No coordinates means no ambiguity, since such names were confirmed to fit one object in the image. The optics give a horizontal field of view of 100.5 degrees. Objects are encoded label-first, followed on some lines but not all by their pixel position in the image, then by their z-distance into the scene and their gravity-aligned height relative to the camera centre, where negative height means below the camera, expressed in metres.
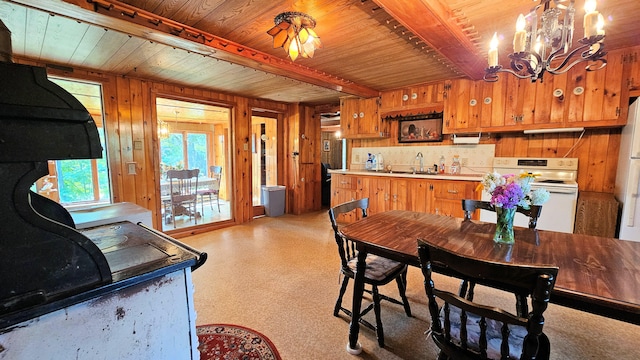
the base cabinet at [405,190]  3.48 -0.53
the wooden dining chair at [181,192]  4.55 -0.73
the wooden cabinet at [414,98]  3.86 +0.86
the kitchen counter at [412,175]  3.39 -0.30
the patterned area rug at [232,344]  1.68 -1.26
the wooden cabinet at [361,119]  4.49 +0.61
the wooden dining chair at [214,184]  5.40 -0.68
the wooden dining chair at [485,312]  0.90 -0.58
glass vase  1.46 -0.40
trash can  5.22 -0.91
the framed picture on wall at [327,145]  7.62 +0.25
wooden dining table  0.97 -0.49
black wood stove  0.67 -0.16
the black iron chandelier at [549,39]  1.36 +0.66
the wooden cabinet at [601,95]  2.70 +0.62
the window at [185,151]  6.46 +0.05
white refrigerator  2.32 -0.26
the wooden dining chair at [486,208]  1.82 -0.40
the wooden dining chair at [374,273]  1.75 -0.81
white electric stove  2.78 -0.33
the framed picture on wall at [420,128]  4.11 +0.42
